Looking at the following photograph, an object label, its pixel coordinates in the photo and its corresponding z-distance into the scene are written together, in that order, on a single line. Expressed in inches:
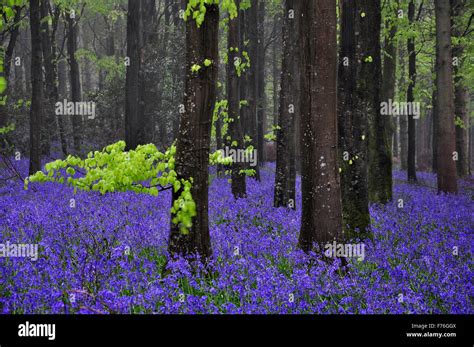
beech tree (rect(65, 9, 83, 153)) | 893.2
